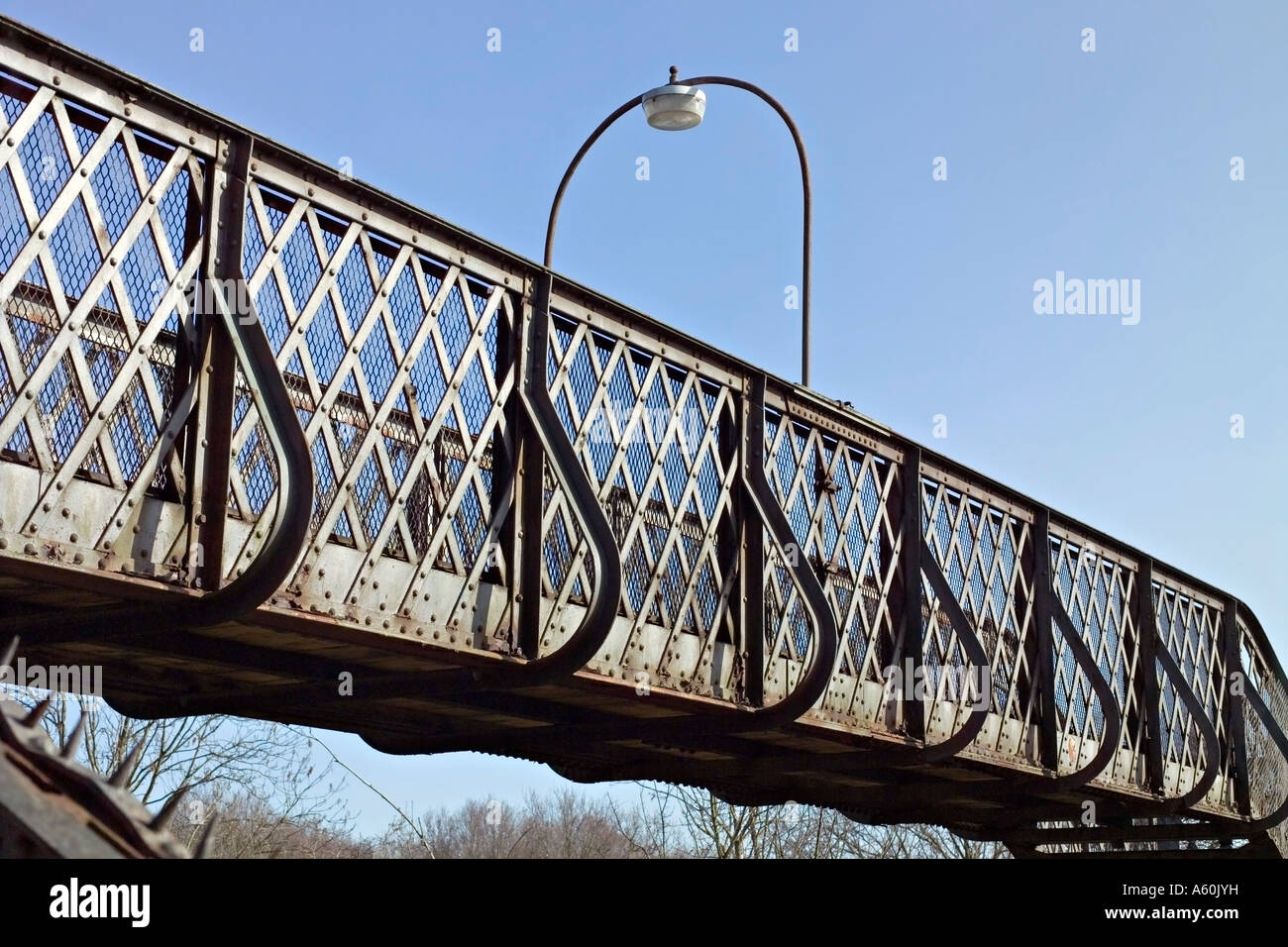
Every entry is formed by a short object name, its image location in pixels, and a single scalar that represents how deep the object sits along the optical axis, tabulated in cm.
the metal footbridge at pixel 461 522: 889
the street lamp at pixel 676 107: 1897
